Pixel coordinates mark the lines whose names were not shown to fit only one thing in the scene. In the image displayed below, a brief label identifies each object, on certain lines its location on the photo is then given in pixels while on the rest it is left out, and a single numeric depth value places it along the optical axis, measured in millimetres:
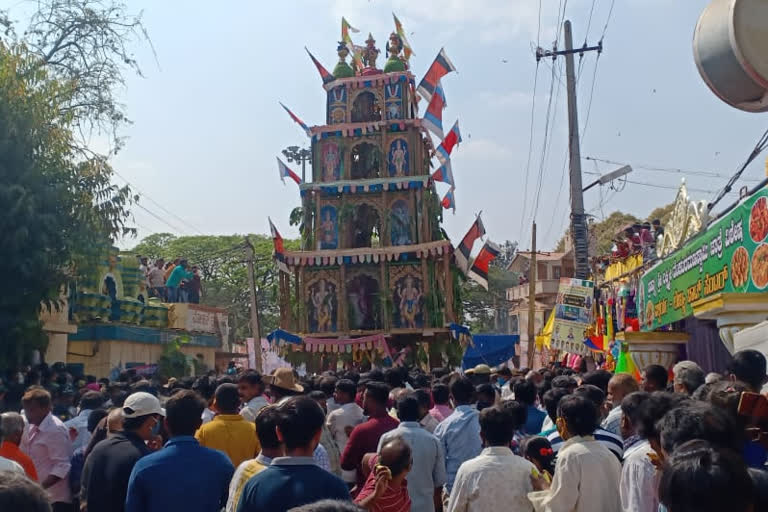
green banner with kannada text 9117
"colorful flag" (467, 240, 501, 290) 27281
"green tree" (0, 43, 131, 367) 14227
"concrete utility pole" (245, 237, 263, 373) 24594
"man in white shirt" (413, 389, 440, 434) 7695
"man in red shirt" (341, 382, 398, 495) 6363
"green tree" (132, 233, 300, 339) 55031
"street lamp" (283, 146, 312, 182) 51059
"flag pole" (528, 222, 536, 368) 22469
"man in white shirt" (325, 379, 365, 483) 7570
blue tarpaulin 25156
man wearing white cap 4852
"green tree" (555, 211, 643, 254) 52188
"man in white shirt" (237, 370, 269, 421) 7539
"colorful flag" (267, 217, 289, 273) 28173
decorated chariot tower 28344
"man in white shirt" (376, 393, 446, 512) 6035
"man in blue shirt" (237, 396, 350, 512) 3547
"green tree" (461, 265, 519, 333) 62094
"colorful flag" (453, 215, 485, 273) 27453
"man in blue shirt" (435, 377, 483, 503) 6672
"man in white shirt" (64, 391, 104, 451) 7438
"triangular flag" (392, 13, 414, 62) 31891
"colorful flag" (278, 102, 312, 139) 30969
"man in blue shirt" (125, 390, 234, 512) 4281
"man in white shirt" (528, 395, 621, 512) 4516
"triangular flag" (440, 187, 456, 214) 31000
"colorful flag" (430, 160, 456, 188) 30078
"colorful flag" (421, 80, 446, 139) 29156
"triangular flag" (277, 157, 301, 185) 31156
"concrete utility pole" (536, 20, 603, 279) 24078
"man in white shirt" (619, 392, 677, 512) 4152
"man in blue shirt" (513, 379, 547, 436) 7242
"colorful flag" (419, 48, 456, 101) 30078
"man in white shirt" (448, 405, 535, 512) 4727
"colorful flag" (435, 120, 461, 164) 29562
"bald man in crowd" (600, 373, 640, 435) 5922
